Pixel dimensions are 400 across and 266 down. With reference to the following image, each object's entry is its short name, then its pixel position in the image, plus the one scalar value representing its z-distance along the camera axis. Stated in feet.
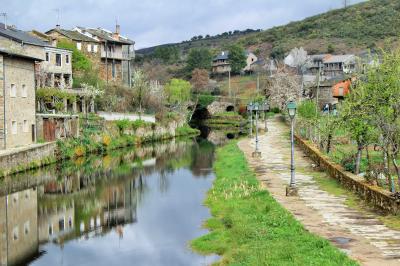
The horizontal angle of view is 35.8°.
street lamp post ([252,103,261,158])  145.76
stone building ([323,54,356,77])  430.20
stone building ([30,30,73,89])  219.41
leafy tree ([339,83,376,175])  81.00
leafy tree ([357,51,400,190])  73.20
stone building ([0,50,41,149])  140.77
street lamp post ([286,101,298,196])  85.76
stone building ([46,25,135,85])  267.39
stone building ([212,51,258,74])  520.42
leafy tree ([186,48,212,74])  510.99
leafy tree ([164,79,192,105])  330.13
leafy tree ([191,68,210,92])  445.78
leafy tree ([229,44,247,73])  502.79
